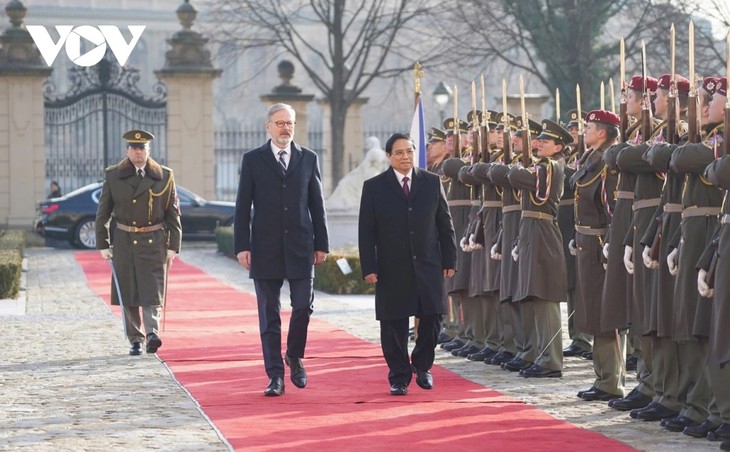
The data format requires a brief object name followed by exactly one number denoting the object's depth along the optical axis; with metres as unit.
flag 16.14
